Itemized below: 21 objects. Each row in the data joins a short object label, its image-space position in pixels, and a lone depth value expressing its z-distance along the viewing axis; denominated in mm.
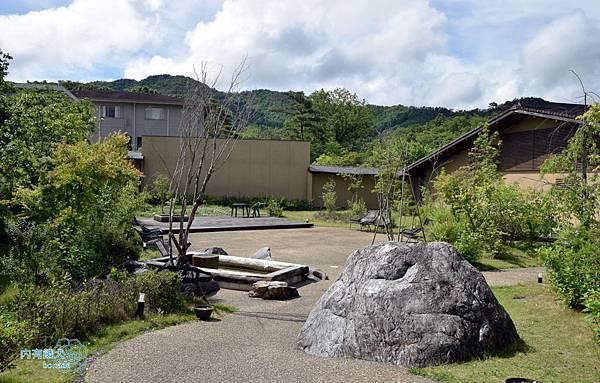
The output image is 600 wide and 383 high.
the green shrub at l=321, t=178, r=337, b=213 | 26703
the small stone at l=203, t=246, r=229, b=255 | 12266
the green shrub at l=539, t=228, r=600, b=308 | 6941
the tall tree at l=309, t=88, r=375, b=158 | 58188
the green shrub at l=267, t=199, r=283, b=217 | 26000
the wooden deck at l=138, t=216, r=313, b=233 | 19031
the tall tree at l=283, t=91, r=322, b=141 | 54219
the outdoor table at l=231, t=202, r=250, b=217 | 24781
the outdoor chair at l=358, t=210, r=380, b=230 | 20953
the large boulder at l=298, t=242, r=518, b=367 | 5574
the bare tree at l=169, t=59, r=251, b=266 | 10734
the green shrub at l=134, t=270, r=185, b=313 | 7492
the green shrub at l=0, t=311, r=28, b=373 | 4521
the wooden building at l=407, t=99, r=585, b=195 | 18188
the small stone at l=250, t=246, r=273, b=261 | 12370
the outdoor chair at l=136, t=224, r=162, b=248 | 14078
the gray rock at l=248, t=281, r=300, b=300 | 9148
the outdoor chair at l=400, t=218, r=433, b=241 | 14369
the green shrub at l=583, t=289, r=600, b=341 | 5586
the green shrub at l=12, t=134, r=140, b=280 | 8680
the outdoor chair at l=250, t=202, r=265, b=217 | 25081
